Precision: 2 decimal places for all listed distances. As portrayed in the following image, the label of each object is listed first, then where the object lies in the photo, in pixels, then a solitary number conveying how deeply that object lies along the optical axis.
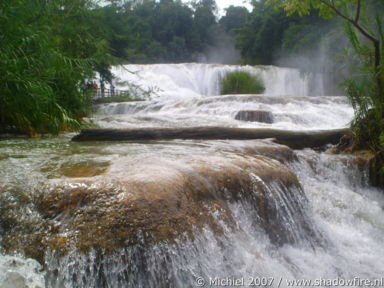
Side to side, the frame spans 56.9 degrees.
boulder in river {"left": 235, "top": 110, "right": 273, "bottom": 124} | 9.28
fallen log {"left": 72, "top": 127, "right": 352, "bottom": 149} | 4.80
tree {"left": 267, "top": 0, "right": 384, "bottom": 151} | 4.11
